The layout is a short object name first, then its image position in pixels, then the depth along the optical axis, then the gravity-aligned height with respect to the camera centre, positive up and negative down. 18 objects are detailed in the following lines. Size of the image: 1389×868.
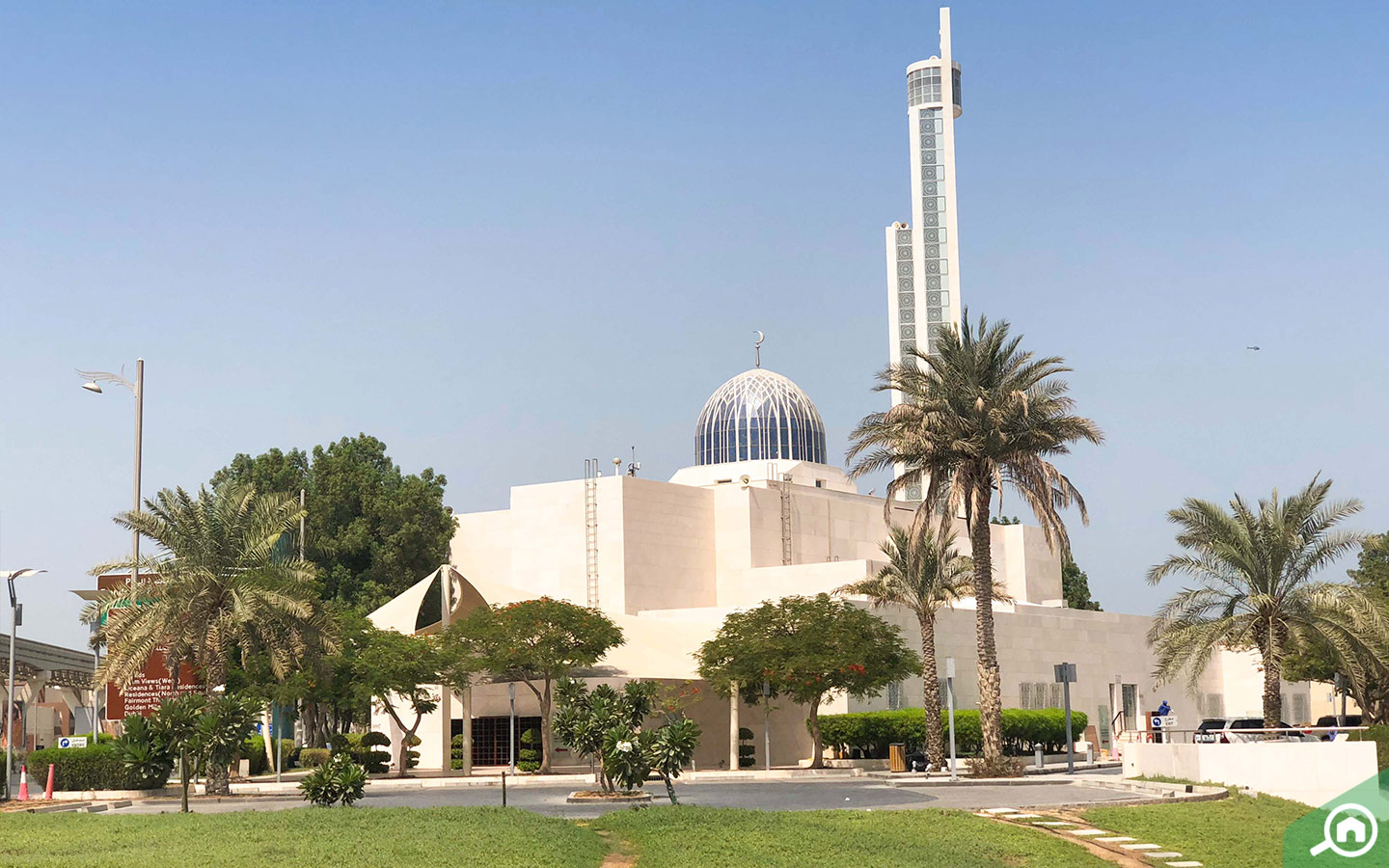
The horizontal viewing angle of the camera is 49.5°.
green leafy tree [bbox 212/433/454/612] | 76.31 +7.34
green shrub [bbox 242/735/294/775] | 49.73 -2.84
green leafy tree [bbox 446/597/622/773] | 47.03 +0.83
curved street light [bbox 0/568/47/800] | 36.38 +1.76
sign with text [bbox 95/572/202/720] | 40.25 -0.48
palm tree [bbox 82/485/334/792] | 37.69 +1.99
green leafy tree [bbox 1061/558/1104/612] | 107.25 +5.01
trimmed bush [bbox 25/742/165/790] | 36.06 -2.28
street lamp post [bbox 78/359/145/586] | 39.03 +7.47
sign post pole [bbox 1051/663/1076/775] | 40.34 -0.48
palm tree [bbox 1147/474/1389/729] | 40.16 +1.79
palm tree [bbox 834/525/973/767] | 45.69 +2.32
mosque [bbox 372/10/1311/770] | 56.91 +4.35
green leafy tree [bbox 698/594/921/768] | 47.50 +0.29
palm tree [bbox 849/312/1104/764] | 38.88 +5.80
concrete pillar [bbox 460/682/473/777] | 44.81 -2.07
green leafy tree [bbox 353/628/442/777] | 46.62 +0.04
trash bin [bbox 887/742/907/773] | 47.38 -3.05
